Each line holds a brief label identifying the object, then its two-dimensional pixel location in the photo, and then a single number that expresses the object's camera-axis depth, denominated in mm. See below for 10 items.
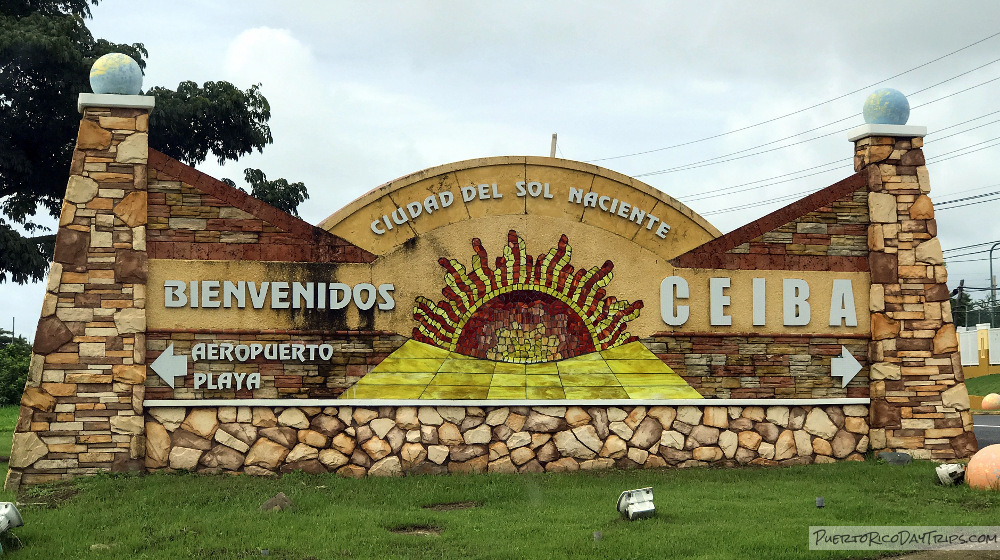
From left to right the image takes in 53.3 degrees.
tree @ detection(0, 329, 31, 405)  28734
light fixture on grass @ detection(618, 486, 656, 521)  9641
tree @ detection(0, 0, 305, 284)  18016
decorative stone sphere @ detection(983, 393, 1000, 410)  27859
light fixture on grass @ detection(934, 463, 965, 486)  11609
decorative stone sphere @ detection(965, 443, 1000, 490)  11109
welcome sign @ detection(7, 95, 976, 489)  12180
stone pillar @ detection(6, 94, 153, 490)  11961
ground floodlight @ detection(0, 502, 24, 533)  8844
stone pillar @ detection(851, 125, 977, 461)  13656
